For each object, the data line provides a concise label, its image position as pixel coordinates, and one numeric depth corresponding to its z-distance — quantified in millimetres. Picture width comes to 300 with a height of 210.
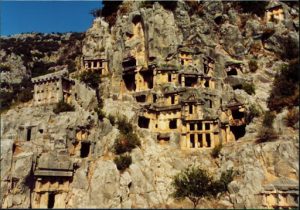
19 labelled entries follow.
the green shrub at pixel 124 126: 57156
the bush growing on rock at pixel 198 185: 47562
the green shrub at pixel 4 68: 111412
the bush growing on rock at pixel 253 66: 71312
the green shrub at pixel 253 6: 81375
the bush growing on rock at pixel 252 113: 57188
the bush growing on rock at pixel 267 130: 50938
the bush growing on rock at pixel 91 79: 67562
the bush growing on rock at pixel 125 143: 53234
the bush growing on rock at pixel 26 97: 65375
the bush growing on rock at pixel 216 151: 55344
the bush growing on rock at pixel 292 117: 51062
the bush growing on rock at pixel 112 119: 58312
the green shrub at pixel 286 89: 54750
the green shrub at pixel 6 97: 78394
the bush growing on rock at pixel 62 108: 54994
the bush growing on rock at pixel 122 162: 50941
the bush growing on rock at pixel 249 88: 64375
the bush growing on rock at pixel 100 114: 57784
